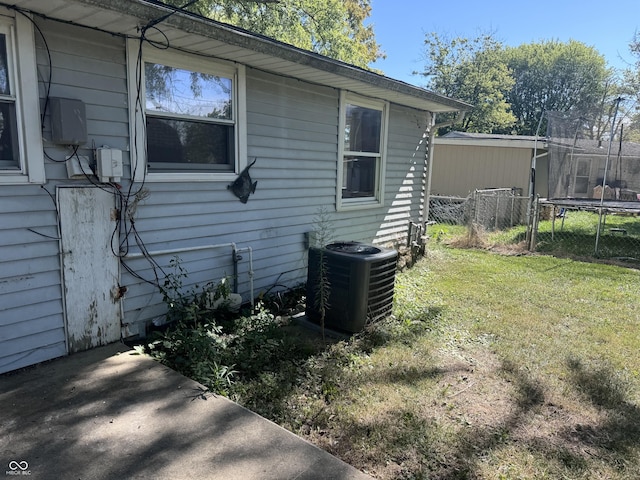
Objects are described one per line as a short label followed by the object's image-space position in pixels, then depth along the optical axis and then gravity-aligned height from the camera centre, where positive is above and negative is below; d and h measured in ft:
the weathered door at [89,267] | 10.53 -2.47
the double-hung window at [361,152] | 19.40 +1.26
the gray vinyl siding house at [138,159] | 9.61 +0.40
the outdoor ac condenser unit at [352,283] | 13.21 -3.39
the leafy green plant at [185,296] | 12.23 -3.78
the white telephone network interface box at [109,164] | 10.65 +0.18
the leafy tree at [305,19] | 49.32 +19.64
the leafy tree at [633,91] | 35.35 +11.90
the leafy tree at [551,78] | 108.88 +27.22
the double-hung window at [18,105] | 9.25 +1.42
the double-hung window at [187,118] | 11.89 +1.67
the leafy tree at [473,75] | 86.17 +21.86
